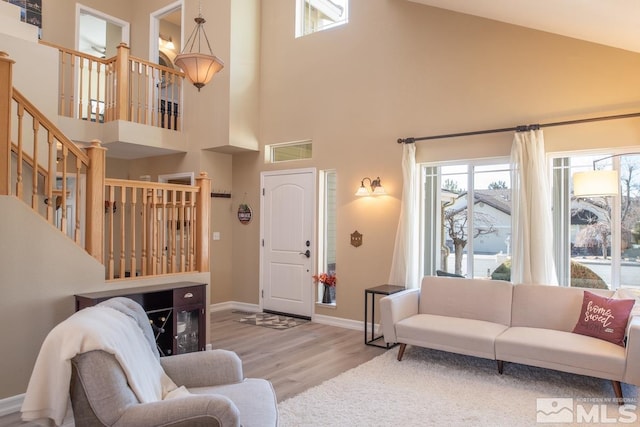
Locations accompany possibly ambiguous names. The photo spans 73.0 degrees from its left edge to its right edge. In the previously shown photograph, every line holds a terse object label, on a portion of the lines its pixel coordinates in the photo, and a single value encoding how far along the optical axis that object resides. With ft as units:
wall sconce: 17.84
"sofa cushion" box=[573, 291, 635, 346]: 11.61
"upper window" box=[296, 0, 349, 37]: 20.18
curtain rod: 13.11
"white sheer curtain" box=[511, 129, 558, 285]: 13.91
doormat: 19.34
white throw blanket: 5.78
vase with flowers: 19.65
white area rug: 10.05
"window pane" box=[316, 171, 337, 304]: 20.08
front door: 20.51
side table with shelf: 15.94
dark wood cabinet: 12.87
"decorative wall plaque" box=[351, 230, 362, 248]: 18.84
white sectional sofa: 10.96
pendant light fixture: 13.99
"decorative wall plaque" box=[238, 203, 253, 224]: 22.98
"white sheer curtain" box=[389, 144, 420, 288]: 16.81
